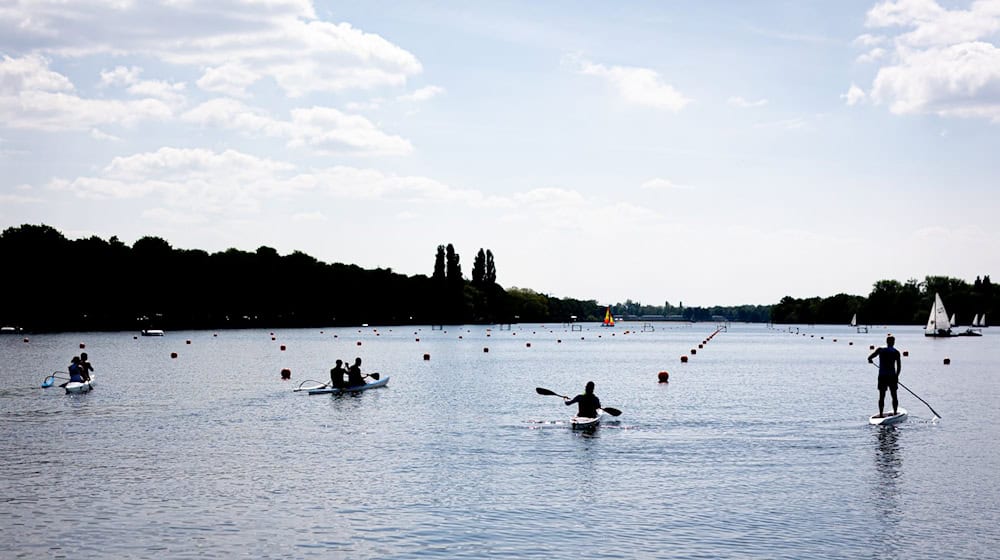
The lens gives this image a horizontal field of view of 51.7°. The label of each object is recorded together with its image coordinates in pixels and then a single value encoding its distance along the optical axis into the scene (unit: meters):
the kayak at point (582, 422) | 39.25
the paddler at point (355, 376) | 56.12
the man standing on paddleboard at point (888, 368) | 38.28
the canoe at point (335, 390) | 55.44
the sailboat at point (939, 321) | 185.25
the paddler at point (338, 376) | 55.88
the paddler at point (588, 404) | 39.66
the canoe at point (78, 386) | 54.06
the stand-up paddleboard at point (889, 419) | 39.50
